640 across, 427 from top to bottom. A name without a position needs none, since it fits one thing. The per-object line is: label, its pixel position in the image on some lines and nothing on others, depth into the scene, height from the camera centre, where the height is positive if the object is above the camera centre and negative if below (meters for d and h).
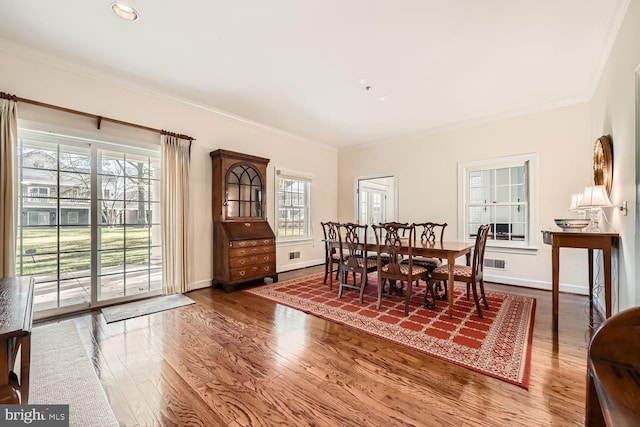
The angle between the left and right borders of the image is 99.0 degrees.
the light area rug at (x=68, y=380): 1.53 -1.10
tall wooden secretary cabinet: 4.05 -0.13
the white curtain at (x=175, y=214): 3.70 +0.01
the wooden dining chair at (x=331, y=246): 3.95 -0.49
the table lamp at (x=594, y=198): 2.55 +0.14
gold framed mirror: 2.82 +0.54
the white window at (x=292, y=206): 5.41 +0.16
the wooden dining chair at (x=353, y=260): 3.46 -0.62
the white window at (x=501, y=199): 4.25 +0.23
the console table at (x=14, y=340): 0.89 -0.43
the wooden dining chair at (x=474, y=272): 2.90 -0.66
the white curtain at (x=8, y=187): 2.57 +0.28
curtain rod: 2.67 +1.15
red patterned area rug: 2.08 -1.11
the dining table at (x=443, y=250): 2.85 -0.41
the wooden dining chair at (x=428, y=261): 3.59 -0.67
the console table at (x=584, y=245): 2.47 -0.30
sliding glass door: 2.92 -0.07
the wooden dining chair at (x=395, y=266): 3.04 -0.61
